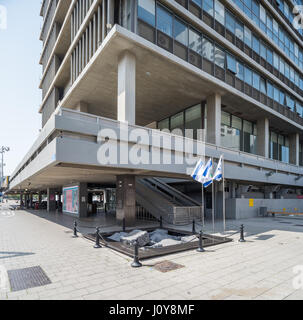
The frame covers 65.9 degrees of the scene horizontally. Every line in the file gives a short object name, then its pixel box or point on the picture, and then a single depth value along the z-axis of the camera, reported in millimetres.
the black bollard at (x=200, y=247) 9438
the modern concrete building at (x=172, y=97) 14297
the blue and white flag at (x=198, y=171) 13758
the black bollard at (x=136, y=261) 7508
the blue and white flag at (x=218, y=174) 13492
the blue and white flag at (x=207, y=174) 13562
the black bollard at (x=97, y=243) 10073
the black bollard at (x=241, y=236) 11438
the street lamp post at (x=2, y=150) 65100
